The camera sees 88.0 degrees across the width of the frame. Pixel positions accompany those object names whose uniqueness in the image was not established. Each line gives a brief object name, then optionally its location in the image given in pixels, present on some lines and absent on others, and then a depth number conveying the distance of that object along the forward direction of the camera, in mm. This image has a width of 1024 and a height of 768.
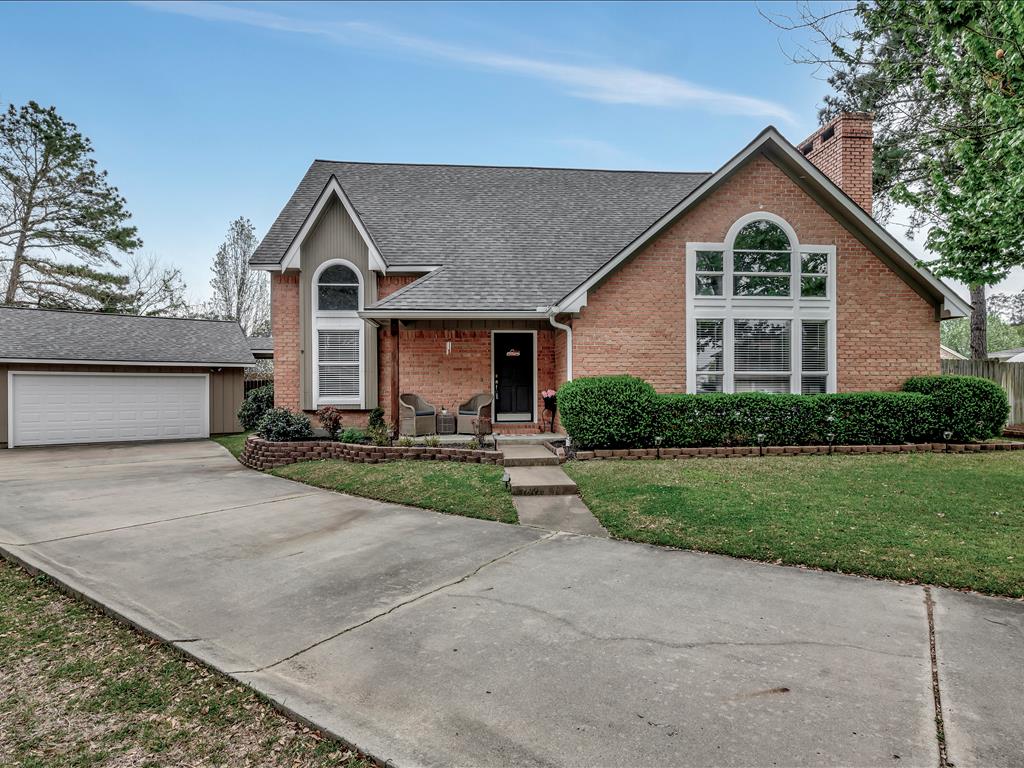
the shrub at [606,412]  9891
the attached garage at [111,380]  16016
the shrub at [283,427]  11422
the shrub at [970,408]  10453
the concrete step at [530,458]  9078
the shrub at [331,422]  11922
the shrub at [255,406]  15219
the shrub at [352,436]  10984
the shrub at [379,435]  10664
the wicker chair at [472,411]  12523
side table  12554
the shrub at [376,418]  12898
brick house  11156
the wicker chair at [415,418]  12062
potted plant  12102
